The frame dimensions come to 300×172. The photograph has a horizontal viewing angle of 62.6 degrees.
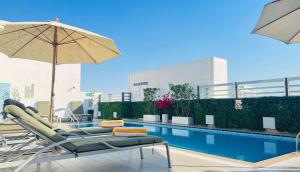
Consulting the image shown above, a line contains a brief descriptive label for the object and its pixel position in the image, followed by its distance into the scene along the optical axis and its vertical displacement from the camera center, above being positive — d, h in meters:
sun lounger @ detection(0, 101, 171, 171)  2.95 -0.55
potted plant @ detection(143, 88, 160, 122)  15.92 -0.04
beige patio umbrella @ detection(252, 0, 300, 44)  3.68 +1.35
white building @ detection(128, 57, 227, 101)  18.70 +2.37
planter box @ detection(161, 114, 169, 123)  14.81 -0.90
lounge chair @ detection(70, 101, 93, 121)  17.43 -0.47
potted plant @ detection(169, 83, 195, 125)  13.91 +0.18
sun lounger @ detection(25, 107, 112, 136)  4.25 -0.54
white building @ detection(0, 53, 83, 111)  14.66 +1.38
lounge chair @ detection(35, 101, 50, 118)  14.89 -0.28
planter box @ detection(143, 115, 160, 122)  15.57 -0.95
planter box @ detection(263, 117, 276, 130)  10.07 -0.79
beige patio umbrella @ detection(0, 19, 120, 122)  5.39 +1.39
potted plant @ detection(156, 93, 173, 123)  14.87 -0.06
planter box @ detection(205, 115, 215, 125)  12.41 -0.84
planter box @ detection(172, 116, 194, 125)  13.36 -0.93
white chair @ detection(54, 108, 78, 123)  17.05 -0.82
